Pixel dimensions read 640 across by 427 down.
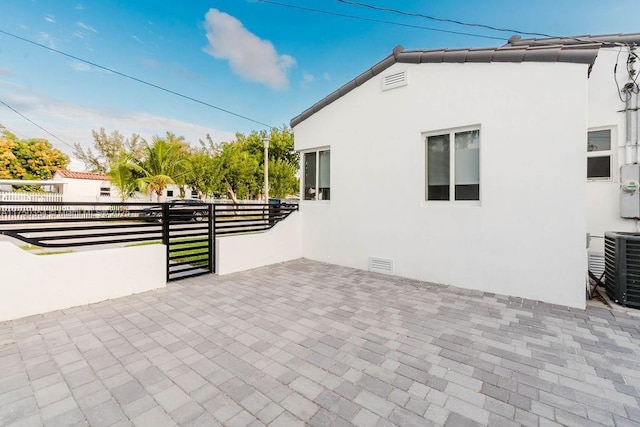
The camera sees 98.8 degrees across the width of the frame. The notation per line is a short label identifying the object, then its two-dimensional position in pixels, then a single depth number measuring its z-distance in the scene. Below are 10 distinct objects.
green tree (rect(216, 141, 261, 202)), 22.59
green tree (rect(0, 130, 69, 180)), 26.50
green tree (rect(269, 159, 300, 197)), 24.39
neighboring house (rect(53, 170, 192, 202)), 26.50
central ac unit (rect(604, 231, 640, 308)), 4.07
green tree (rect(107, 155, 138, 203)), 16.06
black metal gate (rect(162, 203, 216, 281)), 5.16
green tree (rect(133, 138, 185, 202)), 16.14
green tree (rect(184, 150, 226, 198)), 22.34
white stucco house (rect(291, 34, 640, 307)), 4.29
